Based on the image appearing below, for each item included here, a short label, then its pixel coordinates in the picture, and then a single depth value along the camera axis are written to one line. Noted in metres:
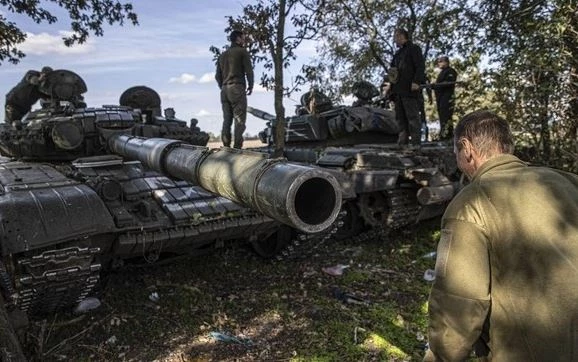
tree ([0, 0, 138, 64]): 9.69
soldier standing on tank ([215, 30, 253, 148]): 8.43
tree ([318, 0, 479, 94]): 16.54
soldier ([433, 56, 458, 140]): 10.25
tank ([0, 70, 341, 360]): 2.64
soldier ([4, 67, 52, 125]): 8.44
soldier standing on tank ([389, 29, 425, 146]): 8.35
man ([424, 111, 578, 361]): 2.12
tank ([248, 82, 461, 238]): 7.34
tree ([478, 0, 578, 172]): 7.36
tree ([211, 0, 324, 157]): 8.71
